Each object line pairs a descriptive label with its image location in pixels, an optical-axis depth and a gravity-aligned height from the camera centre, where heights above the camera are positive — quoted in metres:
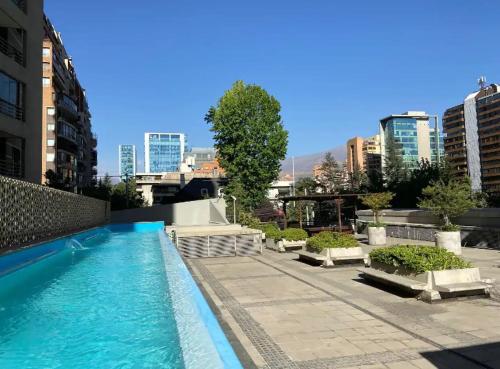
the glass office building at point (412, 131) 108.93 +20.69
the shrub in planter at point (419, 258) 8.59 -1.06
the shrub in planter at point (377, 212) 19.22 -0.26
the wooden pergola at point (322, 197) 22.09 +0.60
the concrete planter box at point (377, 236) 19.19 -1.24
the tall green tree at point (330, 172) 63.41 +5.56
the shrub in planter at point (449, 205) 14.78 +0.01
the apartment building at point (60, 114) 64.94 +16.59
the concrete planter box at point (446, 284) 8.11 -1.47
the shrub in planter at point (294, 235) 18.98 -1.09
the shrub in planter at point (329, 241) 13.59 -1.04
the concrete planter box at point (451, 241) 14.75 -1.18
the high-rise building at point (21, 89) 22.75 +6.98
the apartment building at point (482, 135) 91.06 +15.16
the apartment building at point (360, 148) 139.50 +19.40
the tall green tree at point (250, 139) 45.62 +7.48
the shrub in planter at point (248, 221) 27.07 -0.68
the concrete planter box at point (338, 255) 13.22 -1.42
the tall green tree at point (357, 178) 55.09 +3.74
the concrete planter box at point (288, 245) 18.78 -1.51
